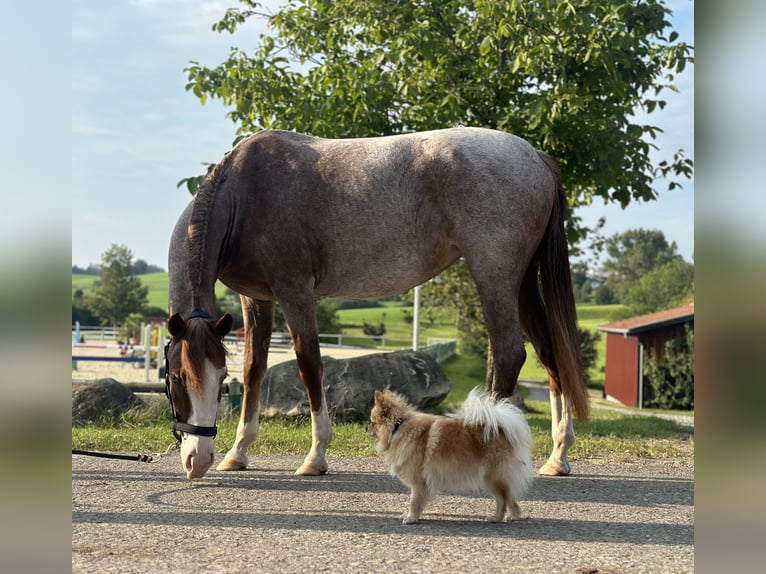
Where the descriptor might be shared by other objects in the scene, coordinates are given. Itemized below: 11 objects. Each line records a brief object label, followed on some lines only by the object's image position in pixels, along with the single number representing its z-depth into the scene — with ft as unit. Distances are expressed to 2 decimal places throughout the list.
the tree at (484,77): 32.81
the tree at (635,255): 336.29
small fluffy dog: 14.92
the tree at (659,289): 249.34
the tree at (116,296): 237.86
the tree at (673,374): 95.50
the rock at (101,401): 31.78
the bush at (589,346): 162.61
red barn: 102.37
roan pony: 19.39
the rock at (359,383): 33.83
